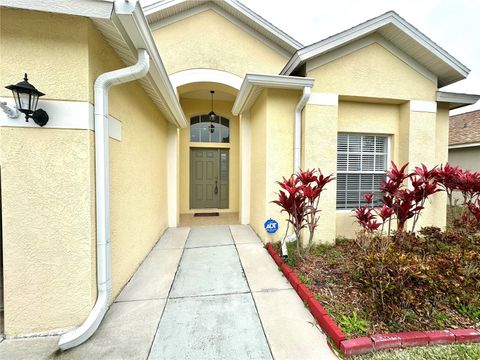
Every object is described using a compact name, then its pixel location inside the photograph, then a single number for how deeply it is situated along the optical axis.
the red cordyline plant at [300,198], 3.46
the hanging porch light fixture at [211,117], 7.49
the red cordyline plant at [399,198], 3.76
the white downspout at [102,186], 2.40
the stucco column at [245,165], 6.34
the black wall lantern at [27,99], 1.97
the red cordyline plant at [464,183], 4.14
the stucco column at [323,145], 4.51
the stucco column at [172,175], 6.33
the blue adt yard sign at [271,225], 4.51
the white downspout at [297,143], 4.56
